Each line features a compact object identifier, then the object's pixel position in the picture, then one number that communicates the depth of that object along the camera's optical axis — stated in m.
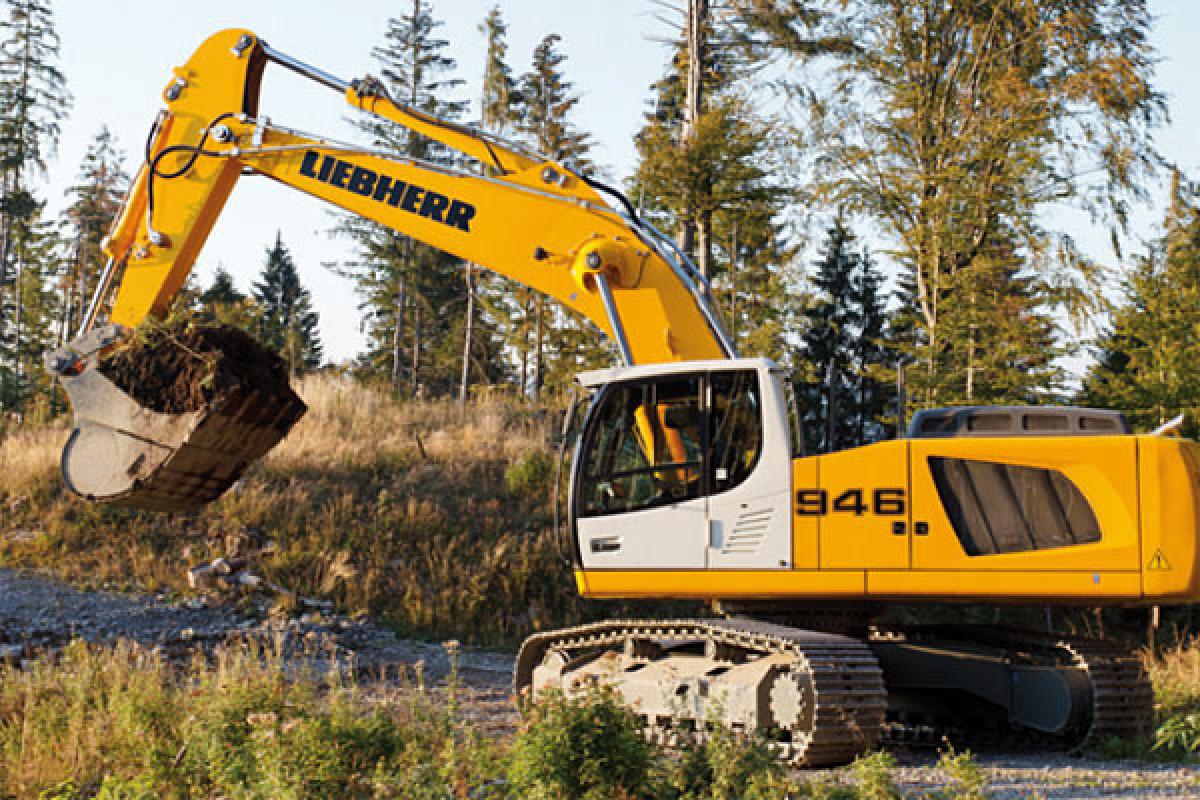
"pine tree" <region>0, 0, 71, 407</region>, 33.09
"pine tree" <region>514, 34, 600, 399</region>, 26.29
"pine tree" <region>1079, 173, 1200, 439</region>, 15.41
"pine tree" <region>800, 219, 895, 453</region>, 33.31
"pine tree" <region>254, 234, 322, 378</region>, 60.66
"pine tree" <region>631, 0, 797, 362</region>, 17.39
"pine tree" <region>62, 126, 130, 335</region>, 44.34
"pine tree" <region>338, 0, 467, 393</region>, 34.12
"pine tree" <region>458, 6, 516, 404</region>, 32.56
